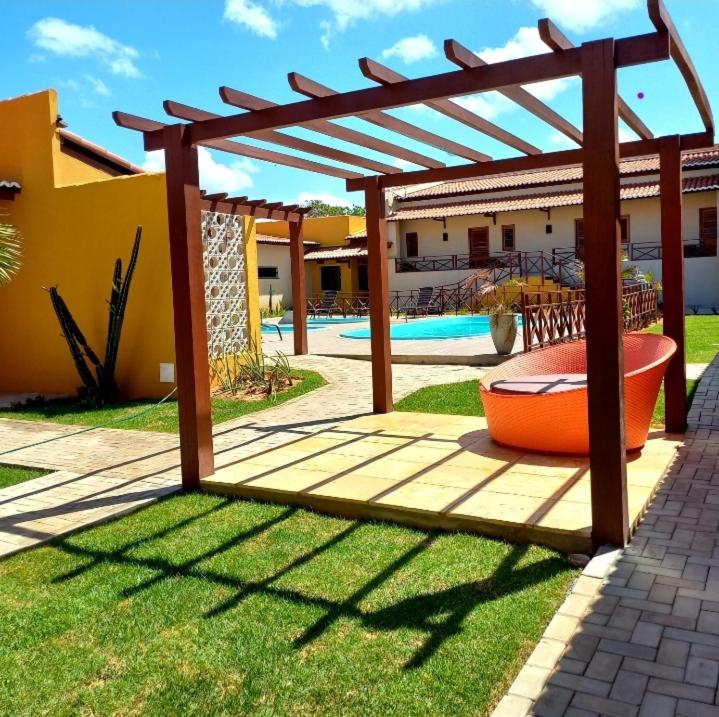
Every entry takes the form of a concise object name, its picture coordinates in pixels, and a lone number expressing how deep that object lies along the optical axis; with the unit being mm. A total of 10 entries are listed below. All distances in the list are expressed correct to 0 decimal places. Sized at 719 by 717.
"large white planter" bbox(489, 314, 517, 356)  12102
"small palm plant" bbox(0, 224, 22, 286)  10060
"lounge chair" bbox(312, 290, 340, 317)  28672
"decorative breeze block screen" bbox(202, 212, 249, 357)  10836
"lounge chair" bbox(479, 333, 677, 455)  5547
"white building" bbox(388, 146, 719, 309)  26094
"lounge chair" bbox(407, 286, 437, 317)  27395
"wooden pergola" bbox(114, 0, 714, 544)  3812
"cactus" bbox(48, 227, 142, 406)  9953
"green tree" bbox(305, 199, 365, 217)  63244
